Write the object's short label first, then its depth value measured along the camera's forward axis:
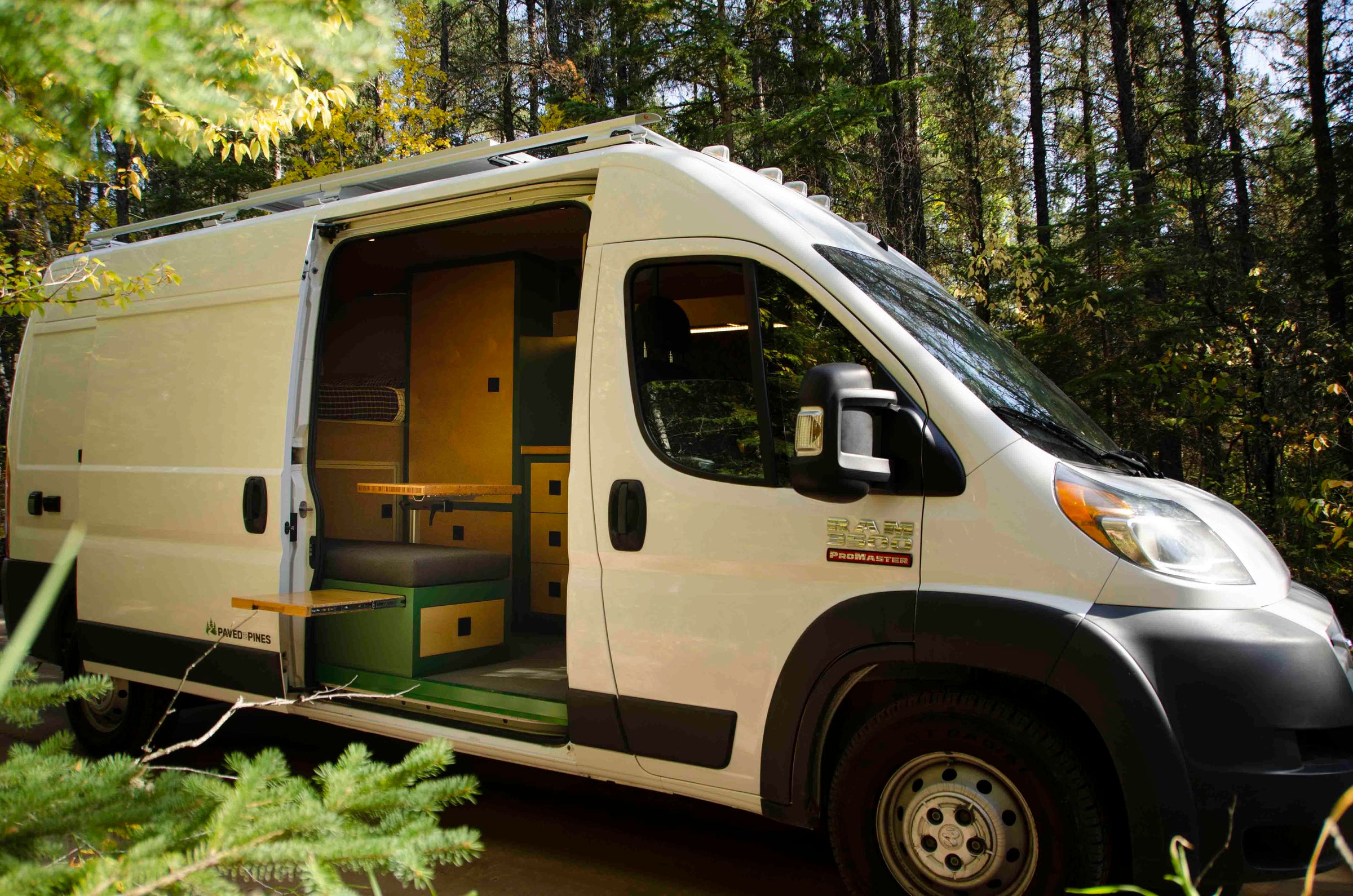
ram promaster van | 2.69
